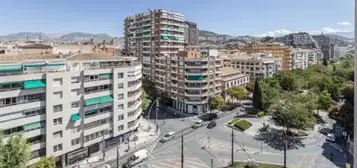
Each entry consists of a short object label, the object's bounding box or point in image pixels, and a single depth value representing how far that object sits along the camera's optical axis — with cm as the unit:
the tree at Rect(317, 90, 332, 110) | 3401
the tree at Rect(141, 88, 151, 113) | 3294
